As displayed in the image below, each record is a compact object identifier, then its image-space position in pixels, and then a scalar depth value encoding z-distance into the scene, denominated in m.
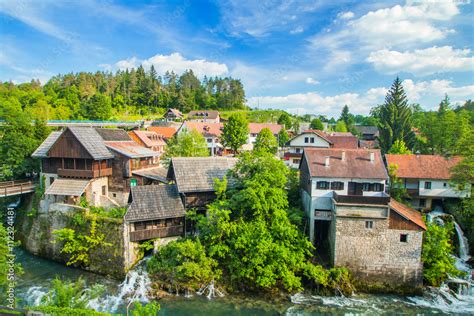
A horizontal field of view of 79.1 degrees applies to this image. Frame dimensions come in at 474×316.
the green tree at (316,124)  87.56
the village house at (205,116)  91.62
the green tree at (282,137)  69.31
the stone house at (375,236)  22.16
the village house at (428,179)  29.53
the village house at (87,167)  29.11
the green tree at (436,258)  22.25
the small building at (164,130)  62.74
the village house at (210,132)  61.37
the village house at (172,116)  90.38
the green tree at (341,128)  85.09
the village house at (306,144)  45.91
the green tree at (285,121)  89.81
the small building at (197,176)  26.64
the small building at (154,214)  24.42
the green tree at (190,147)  38.78
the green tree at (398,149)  38.16
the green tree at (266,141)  46.87
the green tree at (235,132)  51.75
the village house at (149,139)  46.22
